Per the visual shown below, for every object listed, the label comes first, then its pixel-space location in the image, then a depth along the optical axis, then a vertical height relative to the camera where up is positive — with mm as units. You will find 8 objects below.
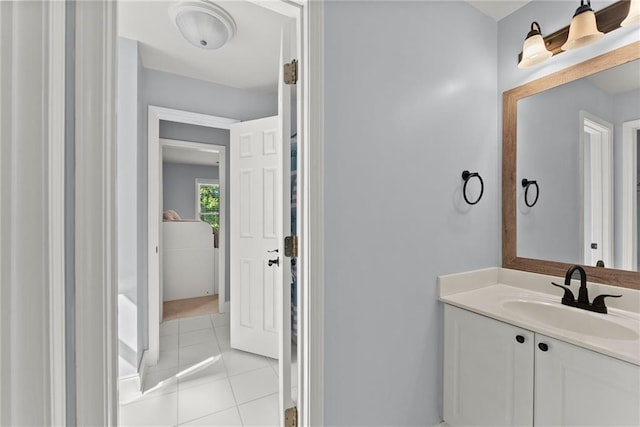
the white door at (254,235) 2459 -210
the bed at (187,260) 4035 -720
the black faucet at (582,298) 1264 -396
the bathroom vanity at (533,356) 968 -573
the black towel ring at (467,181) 1612 +181
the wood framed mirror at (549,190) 1331 +128
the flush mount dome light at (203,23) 1654 +1190
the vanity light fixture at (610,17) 1188 +894
